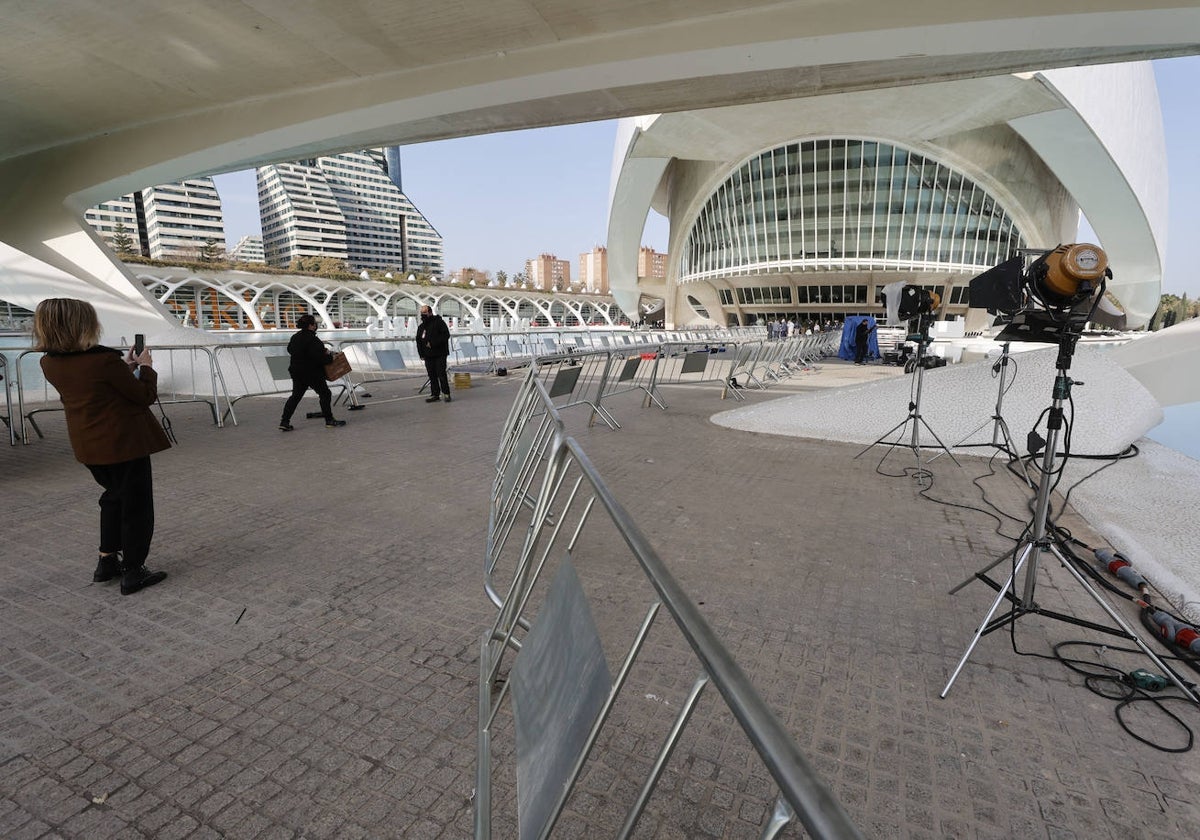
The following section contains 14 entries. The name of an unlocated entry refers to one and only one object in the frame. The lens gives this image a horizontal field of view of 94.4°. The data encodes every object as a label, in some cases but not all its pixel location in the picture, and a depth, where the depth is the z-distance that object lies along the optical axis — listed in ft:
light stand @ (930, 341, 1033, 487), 21.80
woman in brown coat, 11.17
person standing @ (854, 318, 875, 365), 80.84
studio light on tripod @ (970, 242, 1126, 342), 9.39
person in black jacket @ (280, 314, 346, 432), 29.04
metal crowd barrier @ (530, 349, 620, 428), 27.32
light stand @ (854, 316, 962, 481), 21.15
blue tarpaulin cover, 82.89
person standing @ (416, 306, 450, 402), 39.37
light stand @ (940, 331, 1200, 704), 9.51
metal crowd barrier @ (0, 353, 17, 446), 25.98
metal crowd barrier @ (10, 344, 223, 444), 37.56
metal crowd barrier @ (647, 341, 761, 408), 41.14
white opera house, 122.01
